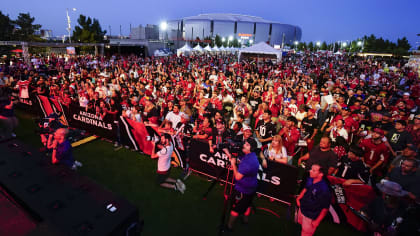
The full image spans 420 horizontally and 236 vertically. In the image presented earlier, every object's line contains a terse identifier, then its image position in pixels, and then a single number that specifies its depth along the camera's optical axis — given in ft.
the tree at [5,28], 104.58
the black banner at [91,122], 25.43
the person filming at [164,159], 16.43
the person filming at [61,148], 14.94
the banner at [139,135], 21.76
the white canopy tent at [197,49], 126.33
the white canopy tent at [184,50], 125.29
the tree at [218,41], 304.83
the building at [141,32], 266.16
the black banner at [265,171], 16.22
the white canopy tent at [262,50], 87.76
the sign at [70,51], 101.18
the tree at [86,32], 132.48
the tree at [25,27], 118.38
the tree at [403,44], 207.65
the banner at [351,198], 14.16
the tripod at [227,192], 14.30
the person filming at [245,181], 12.32
